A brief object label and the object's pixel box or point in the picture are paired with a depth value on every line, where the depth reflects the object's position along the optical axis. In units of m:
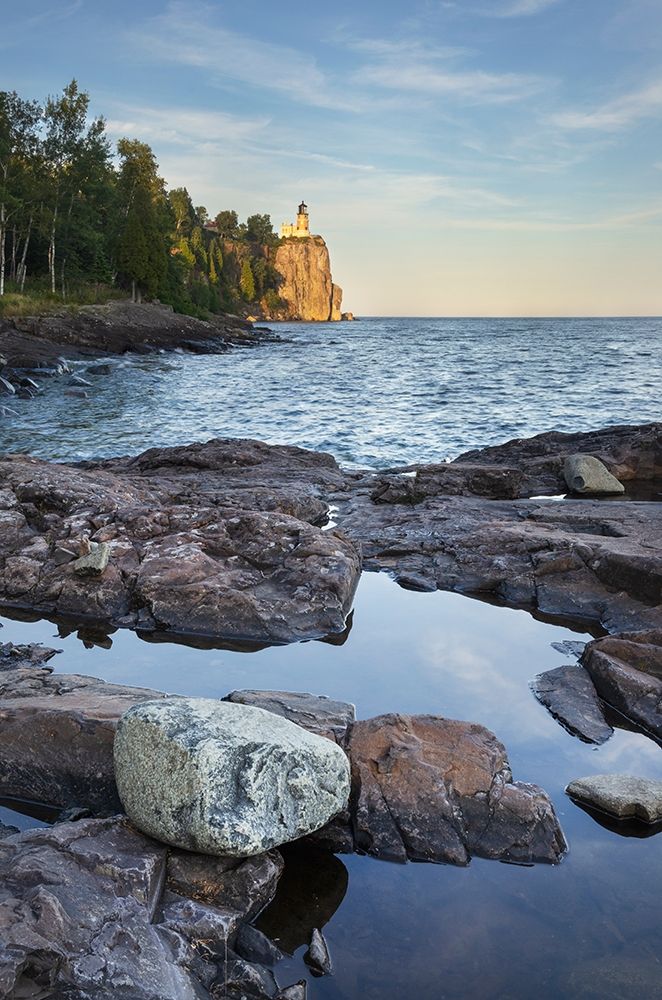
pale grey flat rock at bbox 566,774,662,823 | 5.07
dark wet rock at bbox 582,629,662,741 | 6.38
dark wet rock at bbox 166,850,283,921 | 4.05
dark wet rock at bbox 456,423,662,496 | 15.52
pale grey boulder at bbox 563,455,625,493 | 14.64
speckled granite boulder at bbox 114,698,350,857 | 4.11
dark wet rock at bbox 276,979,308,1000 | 3.62
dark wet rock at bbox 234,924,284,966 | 3.88
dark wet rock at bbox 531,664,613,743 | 6.16
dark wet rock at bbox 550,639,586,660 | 7.63
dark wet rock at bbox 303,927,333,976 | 3.90
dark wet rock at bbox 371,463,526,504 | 13.92
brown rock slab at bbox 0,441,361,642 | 8.12
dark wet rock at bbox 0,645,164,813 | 5.00
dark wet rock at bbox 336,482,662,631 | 8.62
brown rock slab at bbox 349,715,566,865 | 4.72
